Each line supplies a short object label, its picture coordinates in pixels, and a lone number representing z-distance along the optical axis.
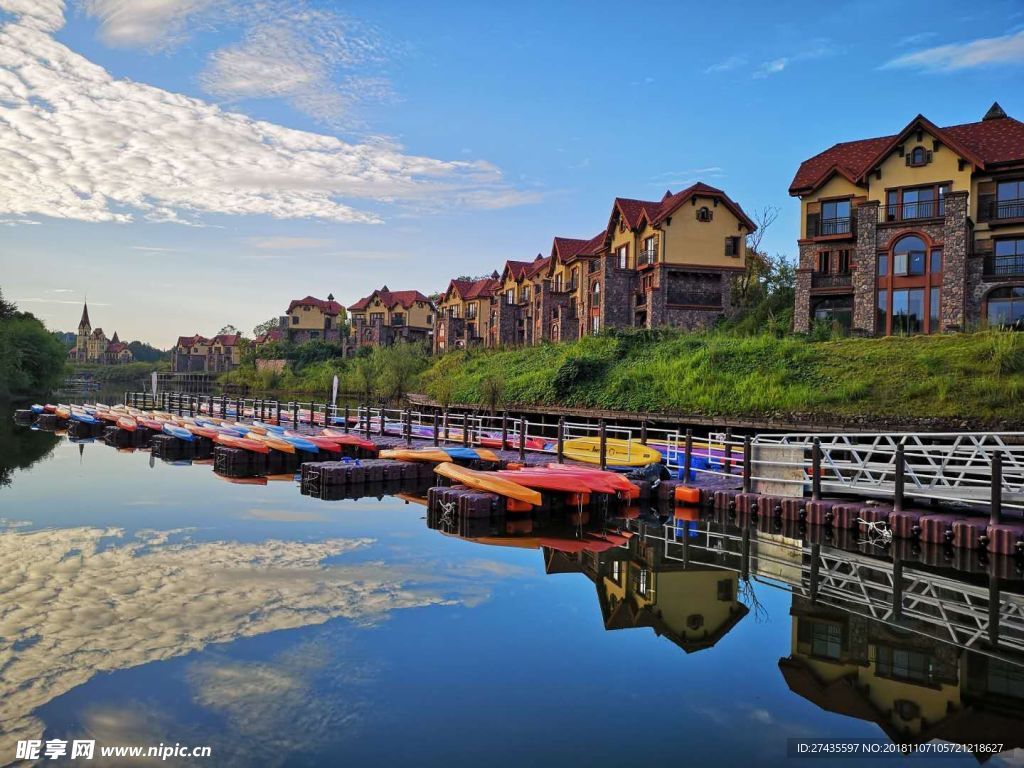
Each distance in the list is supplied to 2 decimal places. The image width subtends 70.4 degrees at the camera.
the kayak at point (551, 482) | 18.88
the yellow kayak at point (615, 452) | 22.73
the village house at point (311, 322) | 103.50
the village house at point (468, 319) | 76.81
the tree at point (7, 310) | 68.96
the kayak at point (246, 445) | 27.84
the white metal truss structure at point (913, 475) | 15.19
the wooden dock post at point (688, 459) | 20.92
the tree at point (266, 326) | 143.88
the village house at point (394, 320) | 88.25
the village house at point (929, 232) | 34.19
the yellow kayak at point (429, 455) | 24.66
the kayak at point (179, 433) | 32.38
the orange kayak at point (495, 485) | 18.33
